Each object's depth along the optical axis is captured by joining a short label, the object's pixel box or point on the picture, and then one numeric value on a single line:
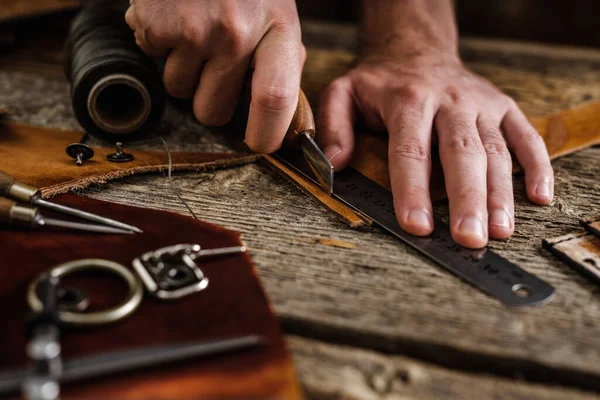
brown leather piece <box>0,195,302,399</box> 0.51
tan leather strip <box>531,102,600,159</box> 0.69
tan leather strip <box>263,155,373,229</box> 0.61
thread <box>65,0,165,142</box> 0.66
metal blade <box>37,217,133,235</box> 0.57
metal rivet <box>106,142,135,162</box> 0.65
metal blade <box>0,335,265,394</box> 0.50
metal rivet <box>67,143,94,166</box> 0.64
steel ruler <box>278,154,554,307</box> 0.56
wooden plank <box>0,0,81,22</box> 0.85
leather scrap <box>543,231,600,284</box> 0.57
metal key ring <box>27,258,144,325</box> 0.52
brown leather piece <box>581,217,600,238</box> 0.60
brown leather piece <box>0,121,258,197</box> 0.62
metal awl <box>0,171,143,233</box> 0.58
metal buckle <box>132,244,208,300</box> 0.54
